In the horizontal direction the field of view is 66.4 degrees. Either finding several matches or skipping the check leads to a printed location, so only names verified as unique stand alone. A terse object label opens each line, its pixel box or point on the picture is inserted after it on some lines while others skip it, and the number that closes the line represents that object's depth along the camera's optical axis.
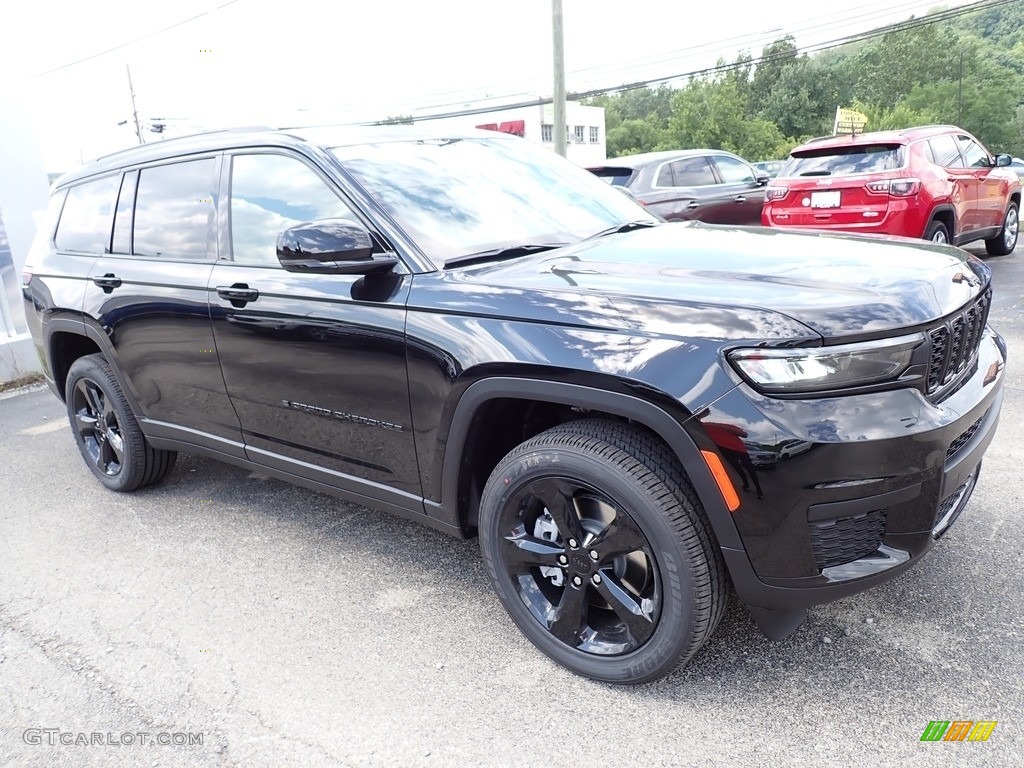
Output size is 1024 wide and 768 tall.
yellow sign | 22.39
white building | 57.47
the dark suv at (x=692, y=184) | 9.48
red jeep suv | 7.89
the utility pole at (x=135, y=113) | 42.98
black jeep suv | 2.04
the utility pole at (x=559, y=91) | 16.47
